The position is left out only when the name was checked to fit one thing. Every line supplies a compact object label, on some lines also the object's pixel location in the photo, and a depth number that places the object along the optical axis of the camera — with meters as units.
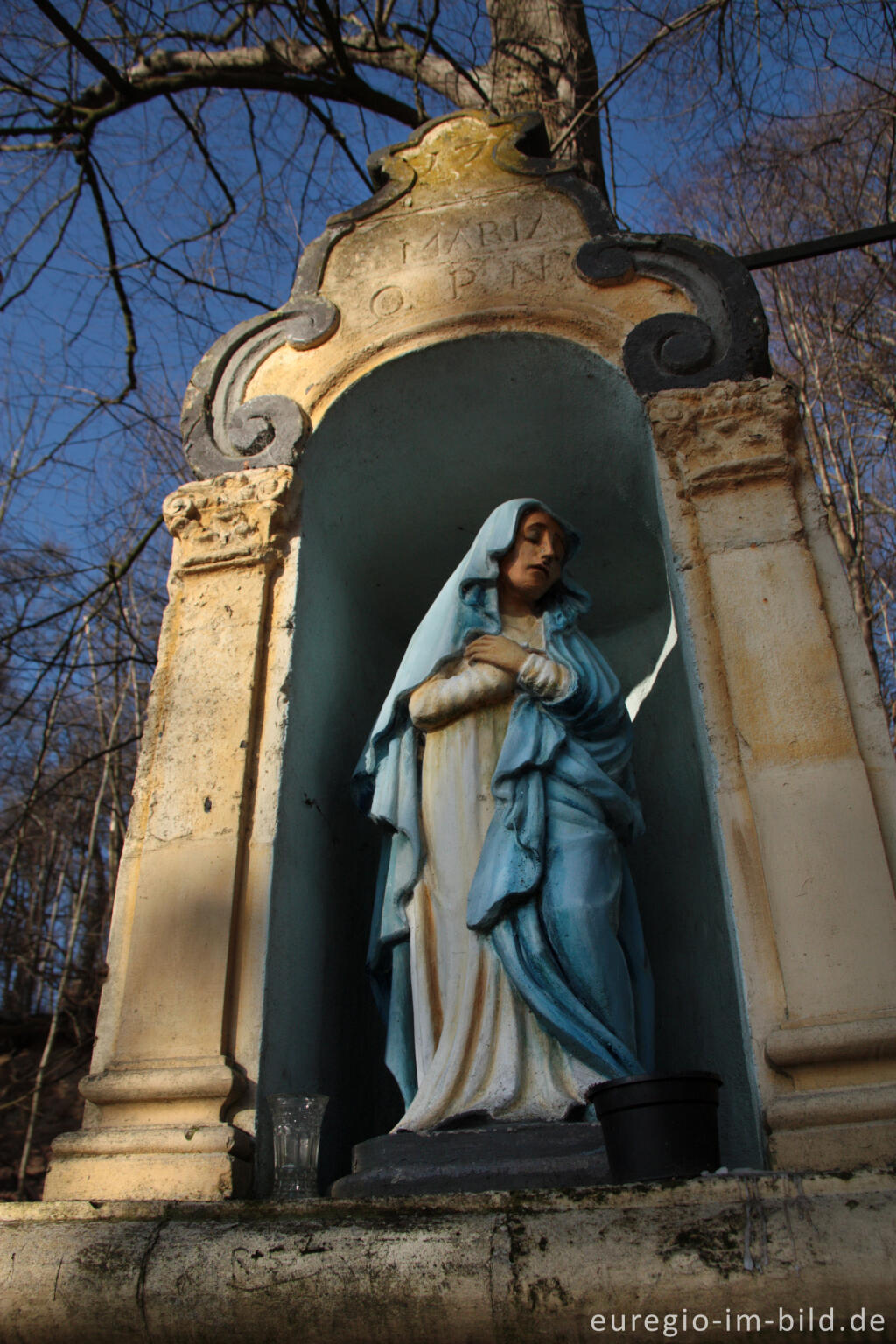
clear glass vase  2.59
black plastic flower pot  2.08
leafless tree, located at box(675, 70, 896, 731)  7.13
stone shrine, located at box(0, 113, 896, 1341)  1.85
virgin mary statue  2.81
